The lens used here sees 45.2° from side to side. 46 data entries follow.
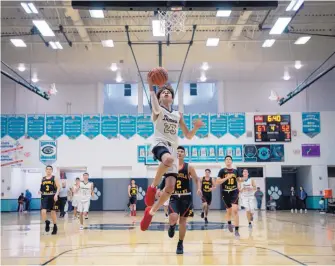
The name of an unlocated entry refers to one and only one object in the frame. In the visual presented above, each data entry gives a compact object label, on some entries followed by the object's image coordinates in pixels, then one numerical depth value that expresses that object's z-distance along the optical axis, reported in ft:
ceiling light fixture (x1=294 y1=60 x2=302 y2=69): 77.21
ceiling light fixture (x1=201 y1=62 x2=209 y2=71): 76.84
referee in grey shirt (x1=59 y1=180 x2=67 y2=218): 63.76
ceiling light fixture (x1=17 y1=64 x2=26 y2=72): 77.71
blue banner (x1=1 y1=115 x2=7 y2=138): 82.38
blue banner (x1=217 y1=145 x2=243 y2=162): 81.92
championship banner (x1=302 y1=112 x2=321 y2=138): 82.79
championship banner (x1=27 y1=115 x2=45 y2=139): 82.64
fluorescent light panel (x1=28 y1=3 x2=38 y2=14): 46.19
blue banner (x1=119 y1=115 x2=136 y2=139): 83.10
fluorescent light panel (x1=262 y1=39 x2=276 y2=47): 65.25
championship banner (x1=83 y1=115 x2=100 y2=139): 83.05
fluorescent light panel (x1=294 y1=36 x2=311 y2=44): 66.49
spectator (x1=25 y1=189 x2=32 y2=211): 83.43
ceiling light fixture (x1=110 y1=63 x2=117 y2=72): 77.62
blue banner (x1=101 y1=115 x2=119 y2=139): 83.10
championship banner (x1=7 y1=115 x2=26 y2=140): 82.33
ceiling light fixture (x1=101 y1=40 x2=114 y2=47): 69.77
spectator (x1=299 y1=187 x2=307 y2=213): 81.35
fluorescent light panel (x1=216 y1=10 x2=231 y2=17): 53.68
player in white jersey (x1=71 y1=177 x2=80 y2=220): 53.35
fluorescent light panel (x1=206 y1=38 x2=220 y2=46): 67.46
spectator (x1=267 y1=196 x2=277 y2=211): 81.25
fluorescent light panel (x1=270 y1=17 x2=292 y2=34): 51.40
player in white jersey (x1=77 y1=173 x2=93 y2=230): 45.35
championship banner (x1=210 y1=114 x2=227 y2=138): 82.79
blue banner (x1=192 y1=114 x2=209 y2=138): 82.20
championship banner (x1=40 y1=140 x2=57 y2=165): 82.02
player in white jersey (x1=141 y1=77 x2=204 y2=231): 17.89
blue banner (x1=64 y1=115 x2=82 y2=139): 82.94
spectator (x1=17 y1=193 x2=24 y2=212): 80.43
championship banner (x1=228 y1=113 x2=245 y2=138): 82.64
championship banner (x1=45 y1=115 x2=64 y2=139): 82.89
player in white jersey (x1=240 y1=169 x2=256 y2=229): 41.11
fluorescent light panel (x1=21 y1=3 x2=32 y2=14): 46.10
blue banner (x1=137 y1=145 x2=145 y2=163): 82.48
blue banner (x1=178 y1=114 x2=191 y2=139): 80.96
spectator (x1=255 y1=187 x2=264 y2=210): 81.51
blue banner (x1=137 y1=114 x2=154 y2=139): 82.89
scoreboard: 81.76
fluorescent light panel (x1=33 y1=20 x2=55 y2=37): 51.57
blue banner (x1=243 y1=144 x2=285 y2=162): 82.02
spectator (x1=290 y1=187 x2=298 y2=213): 81.08
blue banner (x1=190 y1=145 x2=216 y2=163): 82.02
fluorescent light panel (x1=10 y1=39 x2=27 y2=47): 67.44
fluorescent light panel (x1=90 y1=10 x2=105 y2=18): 53.66
